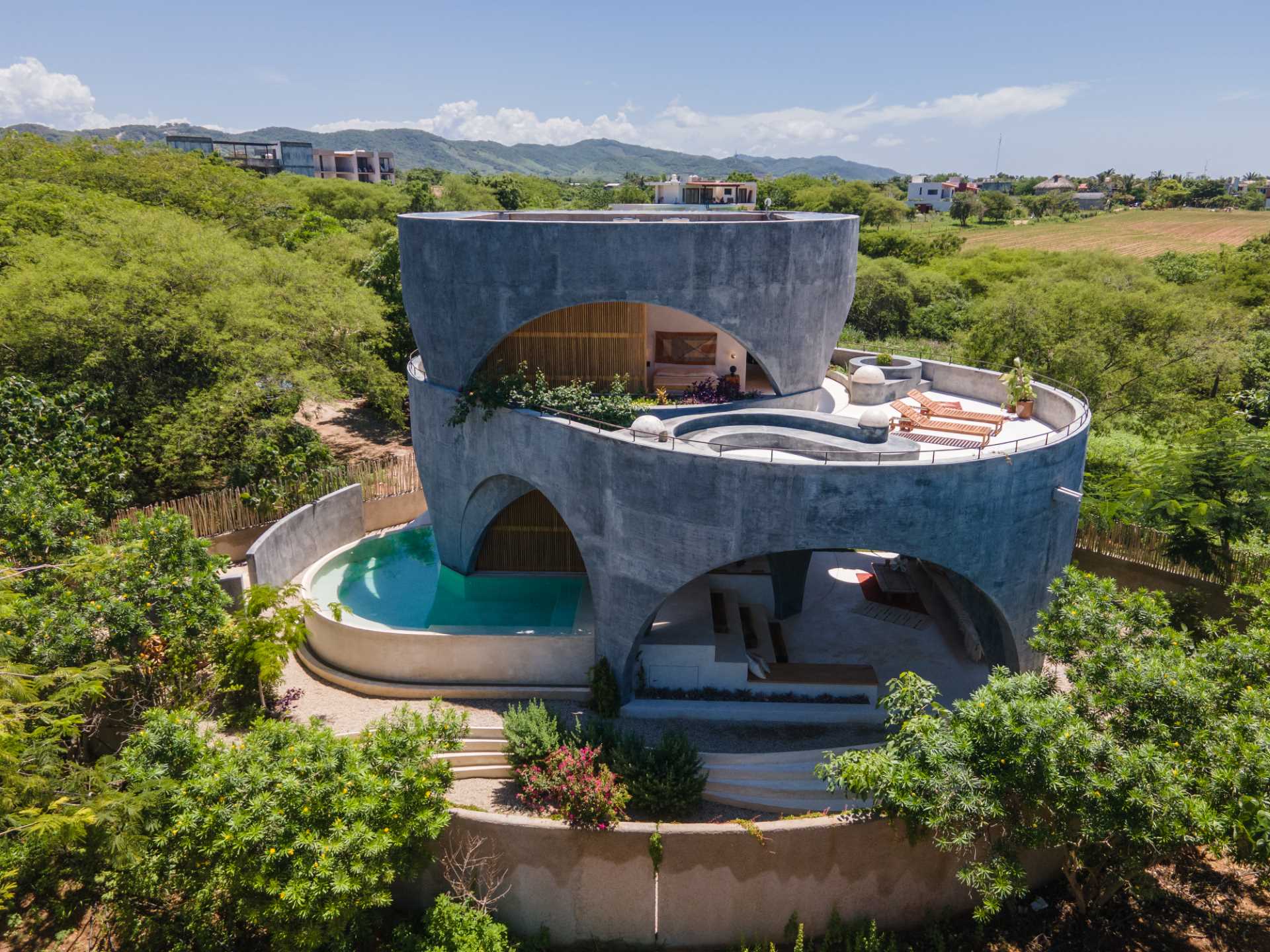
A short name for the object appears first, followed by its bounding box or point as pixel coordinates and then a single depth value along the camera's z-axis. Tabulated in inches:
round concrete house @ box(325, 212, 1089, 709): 693.9
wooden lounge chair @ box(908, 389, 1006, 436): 872.3
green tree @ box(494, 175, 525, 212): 3705.7
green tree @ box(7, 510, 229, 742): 645.3
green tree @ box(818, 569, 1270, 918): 462.3
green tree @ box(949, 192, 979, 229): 5088.6
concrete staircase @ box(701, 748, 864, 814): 693.9
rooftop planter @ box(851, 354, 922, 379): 1076.5
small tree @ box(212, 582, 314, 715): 753.0
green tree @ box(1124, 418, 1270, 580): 876.6
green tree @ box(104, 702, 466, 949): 505.4
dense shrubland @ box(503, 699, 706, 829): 617.6
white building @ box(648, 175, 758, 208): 2815.0
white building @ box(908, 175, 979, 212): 7199.8
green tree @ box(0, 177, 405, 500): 1091.3
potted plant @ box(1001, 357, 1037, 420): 924.0
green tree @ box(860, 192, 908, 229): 4308.6
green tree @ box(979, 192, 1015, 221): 5265.8
